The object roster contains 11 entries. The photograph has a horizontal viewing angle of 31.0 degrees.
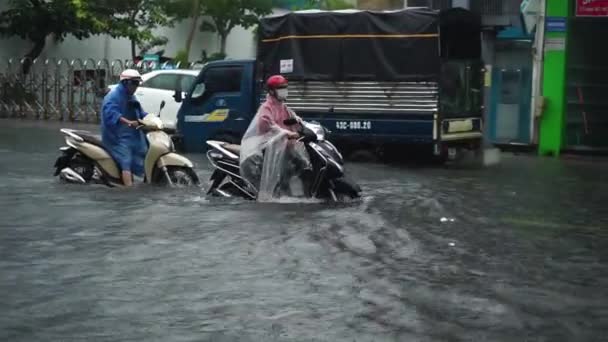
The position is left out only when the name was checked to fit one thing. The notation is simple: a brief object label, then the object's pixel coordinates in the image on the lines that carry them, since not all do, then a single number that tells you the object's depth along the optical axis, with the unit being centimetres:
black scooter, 1198
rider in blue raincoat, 1309
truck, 1867
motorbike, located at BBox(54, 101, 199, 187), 1320
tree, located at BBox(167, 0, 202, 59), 4597
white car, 2327
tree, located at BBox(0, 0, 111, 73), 3634
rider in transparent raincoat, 1202
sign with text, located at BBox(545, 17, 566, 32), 2425
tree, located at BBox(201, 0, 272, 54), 4770
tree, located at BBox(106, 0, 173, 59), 3803
